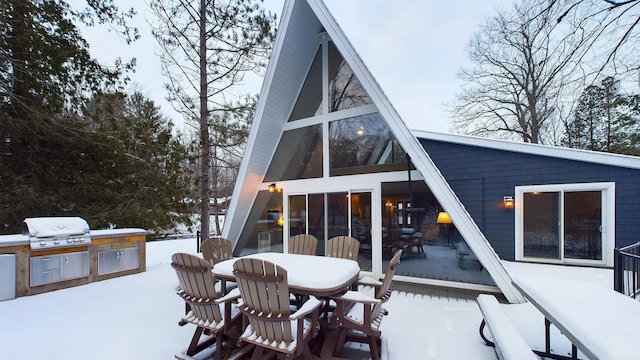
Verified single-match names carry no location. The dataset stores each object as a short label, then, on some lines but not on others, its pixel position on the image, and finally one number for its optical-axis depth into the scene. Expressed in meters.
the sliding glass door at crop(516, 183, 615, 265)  5.48
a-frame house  4.82
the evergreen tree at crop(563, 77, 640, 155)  10.56
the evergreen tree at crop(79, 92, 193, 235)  8.05
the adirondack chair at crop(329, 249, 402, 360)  2.64
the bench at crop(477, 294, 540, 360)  2.04
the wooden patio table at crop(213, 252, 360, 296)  2.70
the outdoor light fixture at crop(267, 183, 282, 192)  7.10
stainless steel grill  4.98
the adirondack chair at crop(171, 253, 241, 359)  2.69
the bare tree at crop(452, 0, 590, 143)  11.80
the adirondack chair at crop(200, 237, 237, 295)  4.81
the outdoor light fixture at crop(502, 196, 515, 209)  5.98
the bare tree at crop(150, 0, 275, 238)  7.81
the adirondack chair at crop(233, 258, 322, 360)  2.29
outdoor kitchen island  4.84
